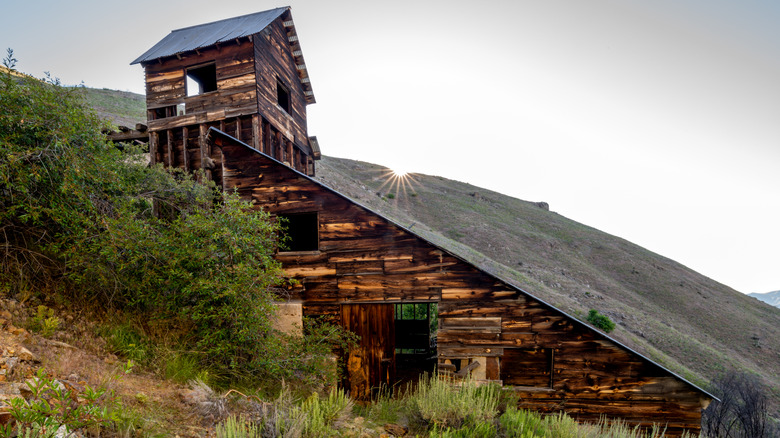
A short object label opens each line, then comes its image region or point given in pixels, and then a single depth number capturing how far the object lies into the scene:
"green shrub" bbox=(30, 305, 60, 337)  5.27
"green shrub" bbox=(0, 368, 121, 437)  2.90
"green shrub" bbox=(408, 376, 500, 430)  5.77
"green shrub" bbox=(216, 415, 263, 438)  3.81
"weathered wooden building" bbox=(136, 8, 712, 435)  7.41
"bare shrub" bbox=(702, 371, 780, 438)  12.31
